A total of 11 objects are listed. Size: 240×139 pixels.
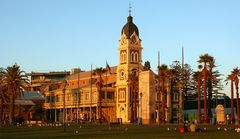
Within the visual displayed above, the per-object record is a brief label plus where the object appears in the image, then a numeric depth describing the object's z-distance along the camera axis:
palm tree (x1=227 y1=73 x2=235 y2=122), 84.90
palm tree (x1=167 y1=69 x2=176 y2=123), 96.71
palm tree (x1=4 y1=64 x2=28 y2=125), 97.88
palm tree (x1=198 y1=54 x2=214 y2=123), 82.55
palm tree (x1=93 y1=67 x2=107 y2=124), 117.03
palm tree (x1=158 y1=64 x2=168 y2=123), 95.44
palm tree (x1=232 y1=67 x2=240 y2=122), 89.81
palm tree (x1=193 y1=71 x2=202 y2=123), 81.99
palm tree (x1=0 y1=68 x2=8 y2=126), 102.38
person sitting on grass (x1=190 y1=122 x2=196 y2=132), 46.69
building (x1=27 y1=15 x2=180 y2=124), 118.38
